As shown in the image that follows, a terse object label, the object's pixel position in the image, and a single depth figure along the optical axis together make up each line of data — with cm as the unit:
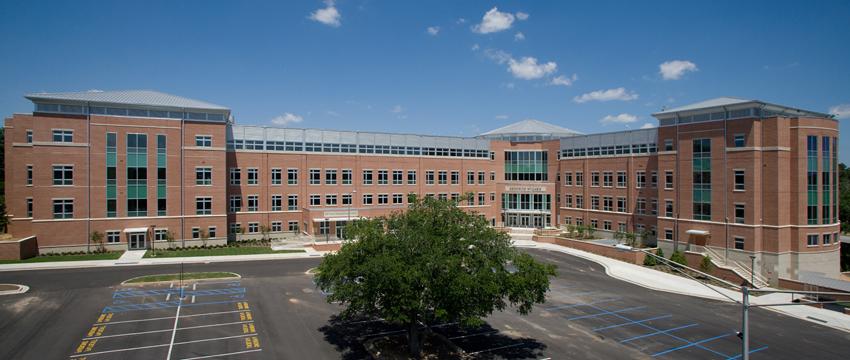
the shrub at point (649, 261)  4724
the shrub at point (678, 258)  4481
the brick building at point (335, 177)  4297
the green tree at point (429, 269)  1836
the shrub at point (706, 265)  4338
